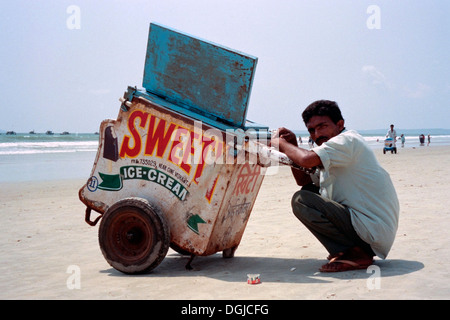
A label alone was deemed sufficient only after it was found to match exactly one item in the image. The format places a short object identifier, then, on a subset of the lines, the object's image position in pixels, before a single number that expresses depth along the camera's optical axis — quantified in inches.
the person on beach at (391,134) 952.9
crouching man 154.4
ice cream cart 160.9
